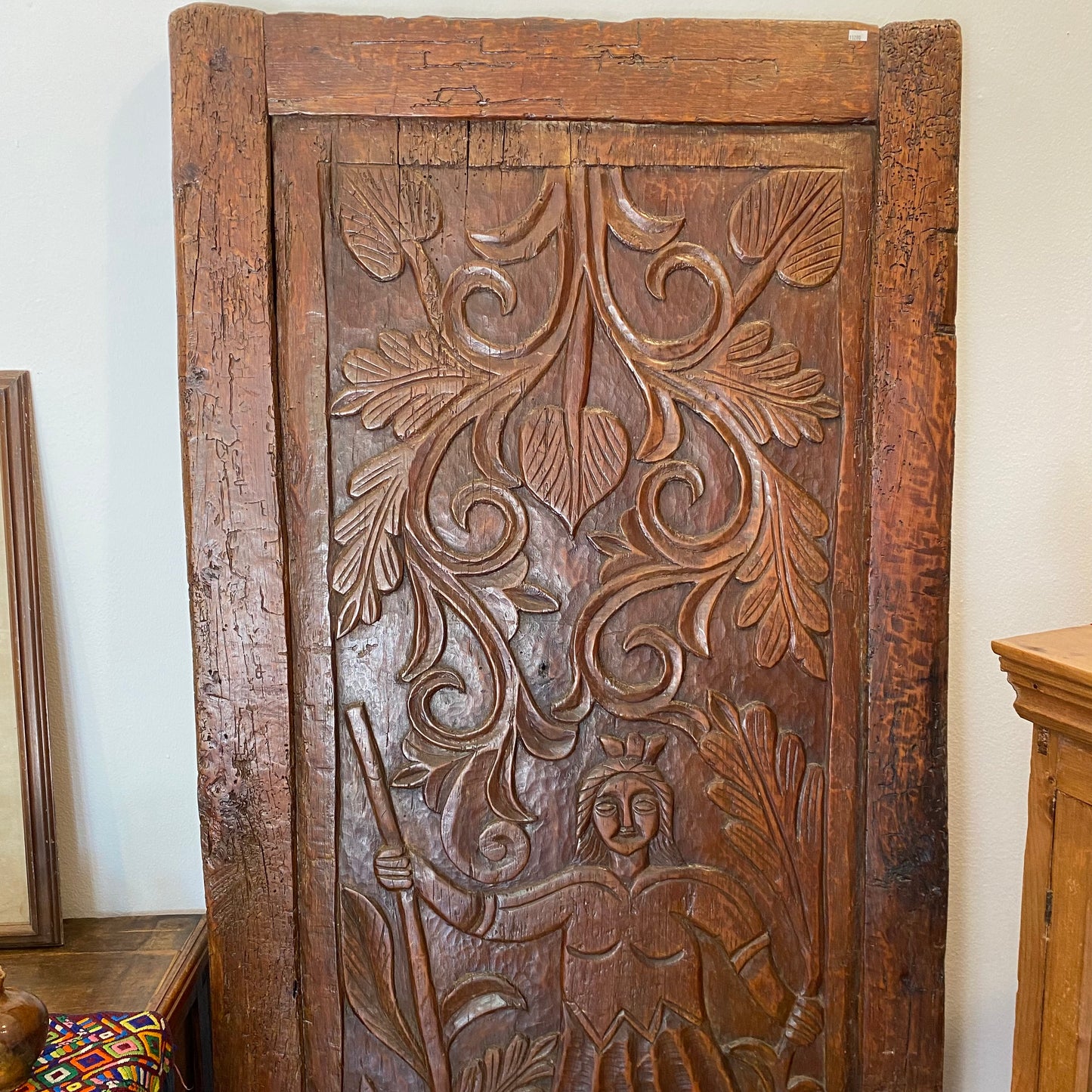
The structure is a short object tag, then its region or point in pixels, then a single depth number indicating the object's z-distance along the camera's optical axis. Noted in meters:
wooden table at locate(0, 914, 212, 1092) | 1.15
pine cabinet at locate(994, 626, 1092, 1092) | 0.93
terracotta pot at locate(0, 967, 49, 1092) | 0.92
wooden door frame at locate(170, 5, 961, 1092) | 1.13
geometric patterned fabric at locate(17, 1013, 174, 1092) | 0.99
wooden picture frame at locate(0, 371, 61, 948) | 1.22
